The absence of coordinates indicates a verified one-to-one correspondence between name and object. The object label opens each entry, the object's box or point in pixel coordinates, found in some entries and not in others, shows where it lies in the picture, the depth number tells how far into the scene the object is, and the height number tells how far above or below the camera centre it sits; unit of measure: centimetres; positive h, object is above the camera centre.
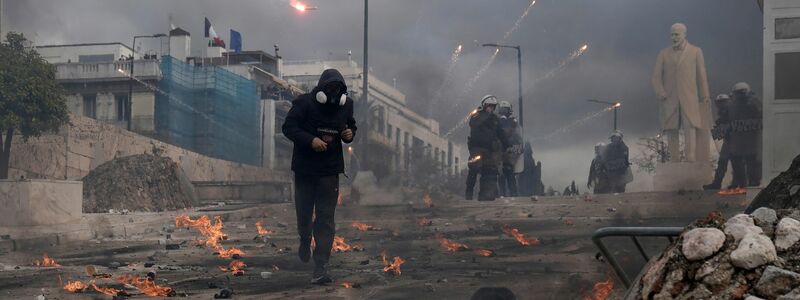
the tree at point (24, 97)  2625 +185
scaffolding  4194 +241
